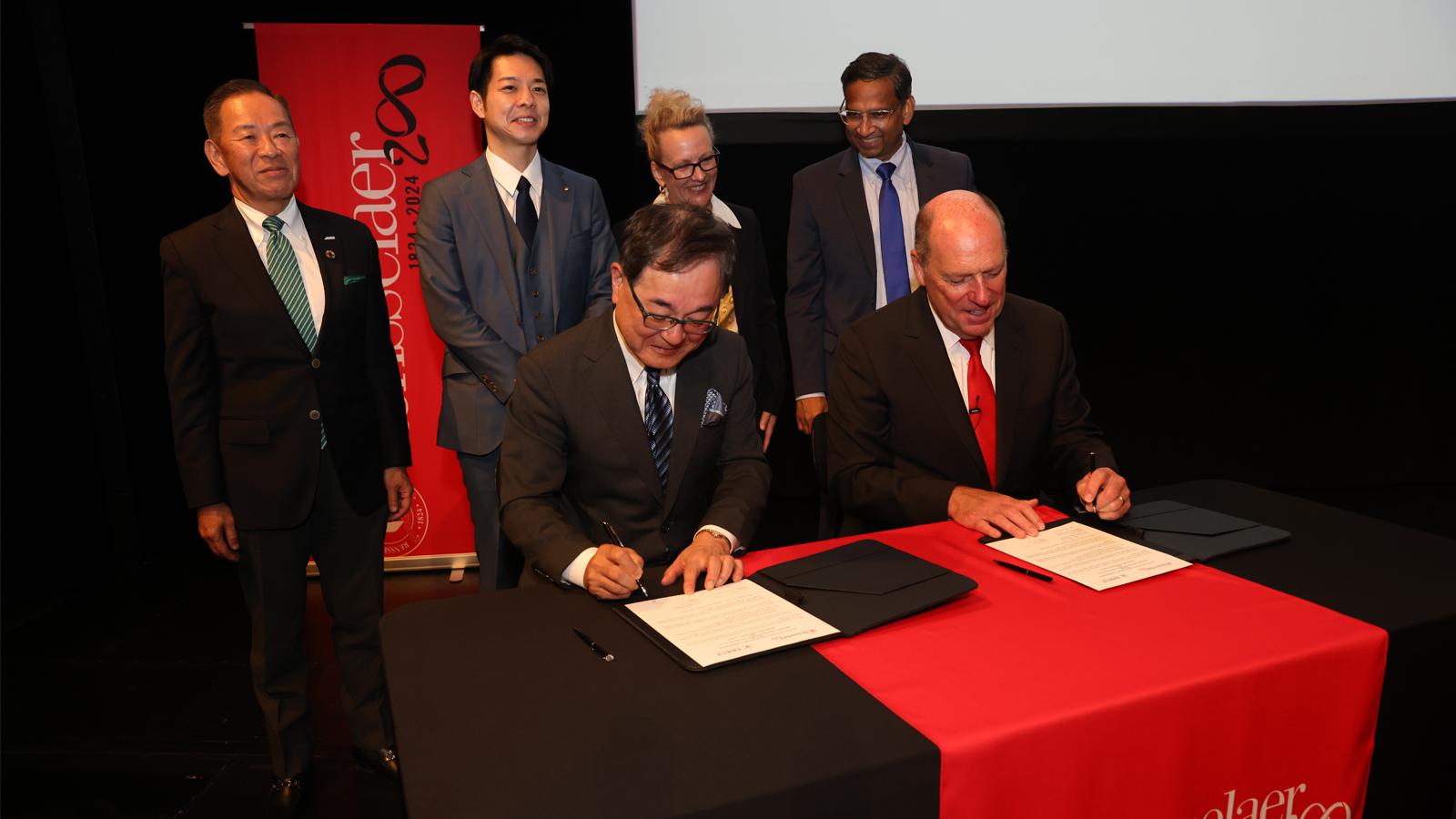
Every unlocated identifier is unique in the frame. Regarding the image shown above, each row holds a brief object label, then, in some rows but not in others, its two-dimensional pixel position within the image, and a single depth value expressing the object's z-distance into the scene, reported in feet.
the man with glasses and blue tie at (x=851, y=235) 10.78
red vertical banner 12.53
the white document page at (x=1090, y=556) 5.61
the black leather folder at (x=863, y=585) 5.03
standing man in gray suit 9.00
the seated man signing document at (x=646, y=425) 5.85
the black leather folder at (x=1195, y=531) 5.98
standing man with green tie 7.66
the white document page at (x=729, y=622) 4.66
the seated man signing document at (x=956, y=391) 7.28
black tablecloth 3.60
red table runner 4.10
